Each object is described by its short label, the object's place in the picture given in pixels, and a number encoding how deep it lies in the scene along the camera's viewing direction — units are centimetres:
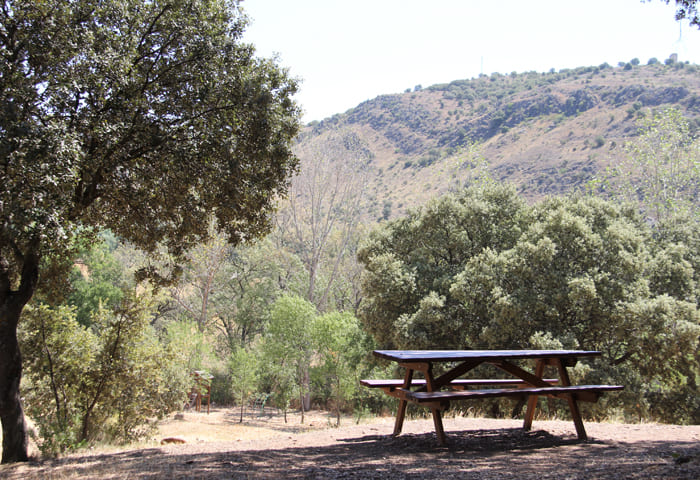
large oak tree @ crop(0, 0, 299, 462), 572
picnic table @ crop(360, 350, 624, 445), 562
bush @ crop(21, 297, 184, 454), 976
